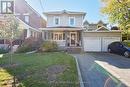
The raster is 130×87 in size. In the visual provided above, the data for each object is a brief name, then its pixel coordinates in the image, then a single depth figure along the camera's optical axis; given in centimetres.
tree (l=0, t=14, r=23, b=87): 631
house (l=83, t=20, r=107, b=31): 2425
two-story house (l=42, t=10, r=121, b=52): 1254
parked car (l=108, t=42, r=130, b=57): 1016
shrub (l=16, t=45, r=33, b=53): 1062
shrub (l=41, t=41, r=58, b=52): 1092
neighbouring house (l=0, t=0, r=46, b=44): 1275
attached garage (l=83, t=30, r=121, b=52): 1252
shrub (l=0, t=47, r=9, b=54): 1085
